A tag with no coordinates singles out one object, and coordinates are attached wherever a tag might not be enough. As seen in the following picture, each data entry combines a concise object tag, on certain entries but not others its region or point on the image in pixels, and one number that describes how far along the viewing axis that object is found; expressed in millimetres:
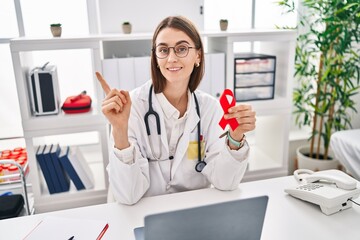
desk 1017
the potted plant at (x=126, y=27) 2168
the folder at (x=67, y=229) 964
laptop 727
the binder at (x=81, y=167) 2219
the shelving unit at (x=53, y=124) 2012
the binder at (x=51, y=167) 2172
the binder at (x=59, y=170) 2180
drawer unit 2402
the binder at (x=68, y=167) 2184
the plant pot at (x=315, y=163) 2656
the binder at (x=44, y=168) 2168
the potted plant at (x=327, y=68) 2330
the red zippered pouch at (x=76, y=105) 2197
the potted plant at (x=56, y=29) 2062
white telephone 1115
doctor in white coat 1279
